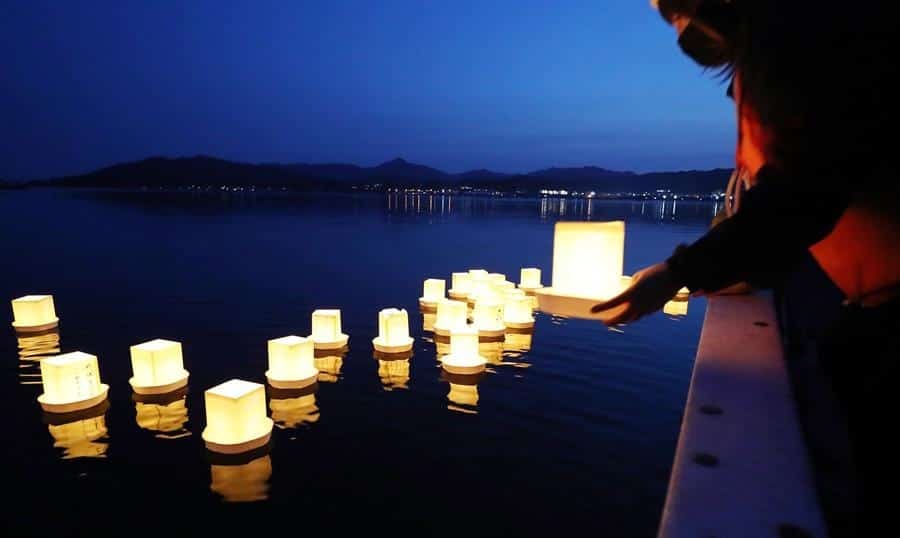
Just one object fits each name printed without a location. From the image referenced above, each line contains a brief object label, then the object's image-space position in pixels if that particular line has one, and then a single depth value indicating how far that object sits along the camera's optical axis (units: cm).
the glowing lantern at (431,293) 810
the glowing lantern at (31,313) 646
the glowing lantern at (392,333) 589
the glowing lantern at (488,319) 659
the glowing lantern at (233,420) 369
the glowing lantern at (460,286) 891
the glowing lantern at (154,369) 464
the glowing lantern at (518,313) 708
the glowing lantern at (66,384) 427
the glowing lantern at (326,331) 592
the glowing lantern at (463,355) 534
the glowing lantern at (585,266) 173
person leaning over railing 67
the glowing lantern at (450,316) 656
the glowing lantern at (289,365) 488
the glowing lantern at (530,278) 933
